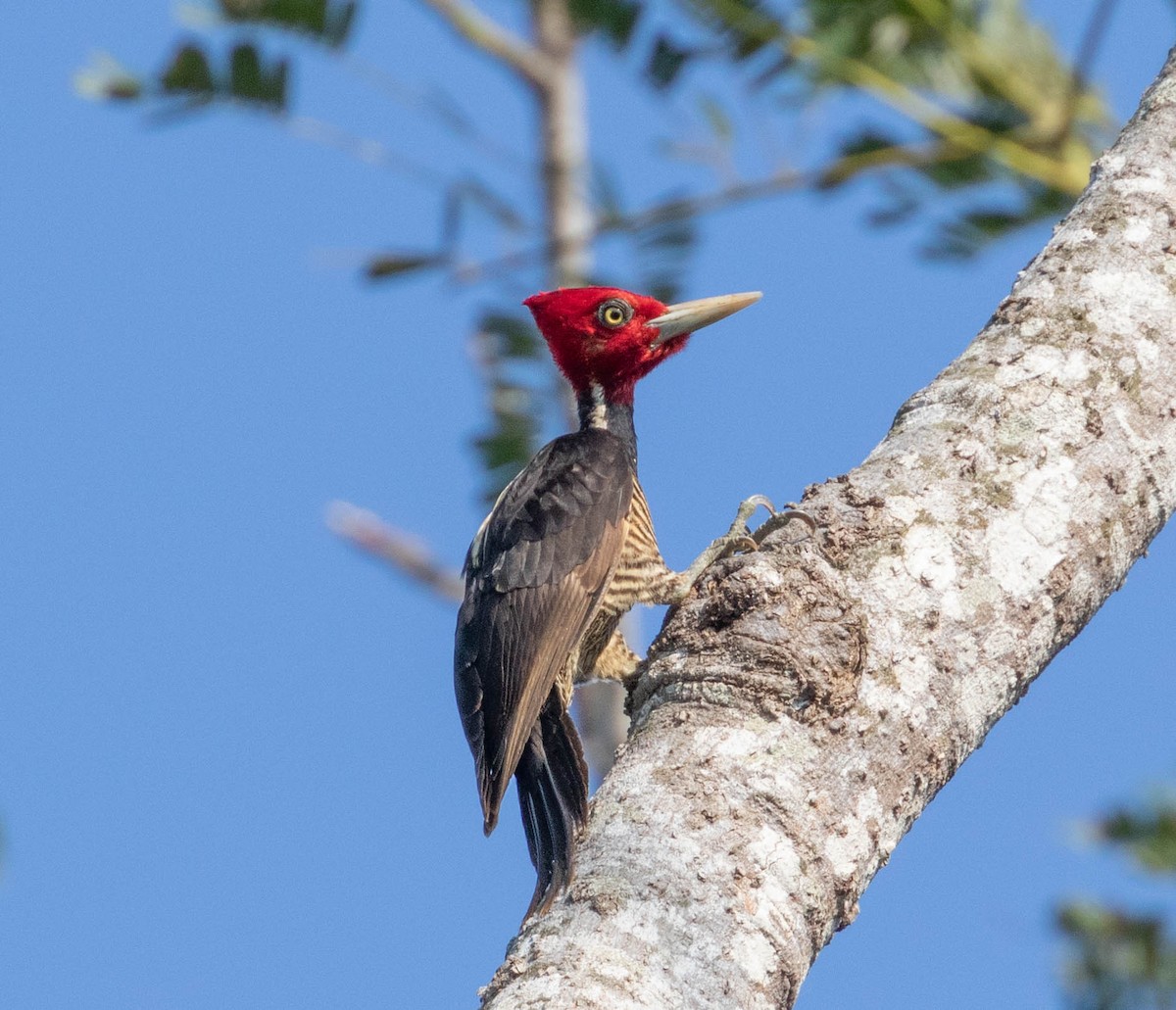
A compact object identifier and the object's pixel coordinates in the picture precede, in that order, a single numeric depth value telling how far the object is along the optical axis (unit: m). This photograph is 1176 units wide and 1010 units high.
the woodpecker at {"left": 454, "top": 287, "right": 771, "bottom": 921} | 7.28
